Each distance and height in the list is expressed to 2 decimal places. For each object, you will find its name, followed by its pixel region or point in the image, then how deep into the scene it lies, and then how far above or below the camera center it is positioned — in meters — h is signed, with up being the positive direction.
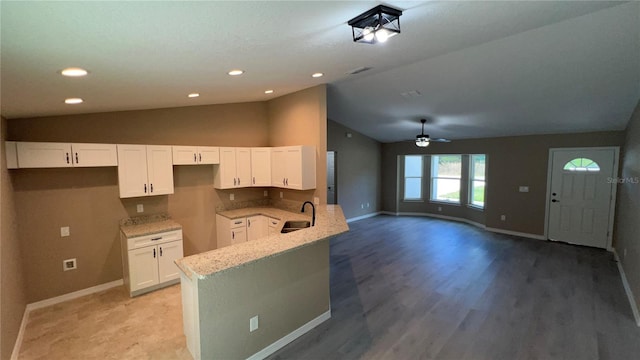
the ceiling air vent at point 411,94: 4.60 +1.12
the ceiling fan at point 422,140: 5.80 +0.43
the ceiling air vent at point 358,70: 3.42 +1.13
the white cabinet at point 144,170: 3.81 -0.10
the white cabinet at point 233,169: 4.82 -0.11
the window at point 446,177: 8.81 -0.52
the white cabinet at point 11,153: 3.00 +0.12
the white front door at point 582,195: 5.73 -0.75
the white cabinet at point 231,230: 4.75 -1.16
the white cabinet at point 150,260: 3.73 -1.33
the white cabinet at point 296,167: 4.43 -0.08
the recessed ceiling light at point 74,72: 1.76 +0.59
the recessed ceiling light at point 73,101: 2.66 +0.61
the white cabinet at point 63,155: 3.15 +0.11
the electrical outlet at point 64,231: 3.68 -0.88
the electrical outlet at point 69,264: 3.72 -1.33
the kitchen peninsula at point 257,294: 2.25 -1.20
